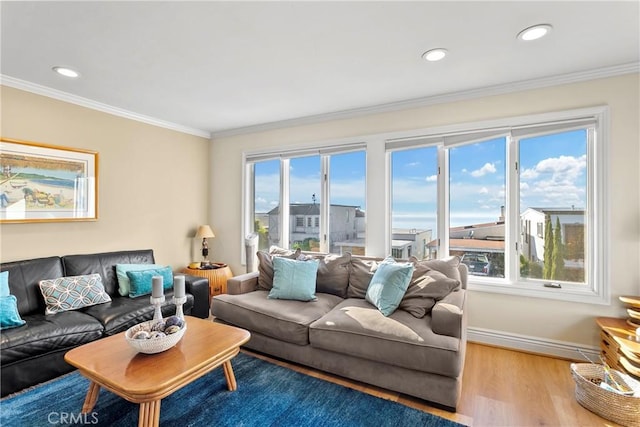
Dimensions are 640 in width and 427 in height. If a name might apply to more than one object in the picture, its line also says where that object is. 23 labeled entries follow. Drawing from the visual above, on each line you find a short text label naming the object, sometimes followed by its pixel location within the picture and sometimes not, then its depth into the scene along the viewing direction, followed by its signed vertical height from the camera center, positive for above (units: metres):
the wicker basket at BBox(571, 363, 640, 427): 1.86 -1.14
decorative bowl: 1.78 -0.74
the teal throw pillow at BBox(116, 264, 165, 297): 3.18 -0.66
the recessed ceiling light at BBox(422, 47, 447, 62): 2.31 +1.24
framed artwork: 2.78 +0.30
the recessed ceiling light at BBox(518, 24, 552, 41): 2.03 +1.24
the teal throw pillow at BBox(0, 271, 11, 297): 2.42 -0.56
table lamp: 4.38 -0.29
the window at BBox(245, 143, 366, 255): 3.79 +0.24
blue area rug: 1.88 -1.26
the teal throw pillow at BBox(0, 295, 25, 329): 2.24 -0.74
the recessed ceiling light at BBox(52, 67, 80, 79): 2.60 +1.22
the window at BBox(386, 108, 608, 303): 2.72 +0.16
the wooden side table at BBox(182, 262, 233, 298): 4.11 -0.83
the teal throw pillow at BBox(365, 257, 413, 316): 2.53 -0.60
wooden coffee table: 1.56 -0.84
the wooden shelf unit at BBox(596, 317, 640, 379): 2.04 -0.91
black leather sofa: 2.12 -0.85
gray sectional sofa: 2.02 -0.85
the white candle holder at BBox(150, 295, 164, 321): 2.00 -0.59
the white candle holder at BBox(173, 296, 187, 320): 2.08 -0.61
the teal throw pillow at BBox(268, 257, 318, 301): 2.95 -0.64
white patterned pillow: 2.64 -0.70
